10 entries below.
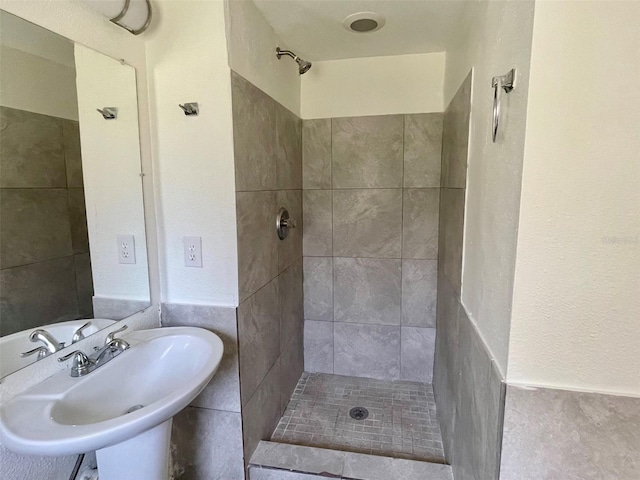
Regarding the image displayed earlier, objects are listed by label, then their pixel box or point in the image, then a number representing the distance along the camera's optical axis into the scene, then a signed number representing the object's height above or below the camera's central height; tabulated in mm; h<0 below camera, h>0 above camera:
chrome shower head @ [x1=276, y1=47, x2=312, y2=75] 1678 +686
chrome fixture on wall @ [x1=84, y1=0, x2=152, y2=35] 1103 +630
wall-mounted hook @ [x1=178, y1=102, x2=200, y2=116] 1309 +346
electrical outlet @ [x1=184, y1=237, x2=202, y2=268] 1386 -217
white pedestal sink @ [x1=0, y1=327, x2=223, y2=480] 784 -557
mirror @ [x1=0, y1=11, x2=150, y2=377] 963 +20
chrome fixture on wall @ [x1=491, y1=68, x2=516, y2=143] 833 +283
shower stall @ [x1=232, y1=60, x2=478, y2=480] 1515 -520
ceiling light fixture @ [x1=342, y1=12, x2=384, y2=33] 1563 +837
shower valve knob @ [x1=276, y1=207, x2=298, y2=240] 1805 -138
